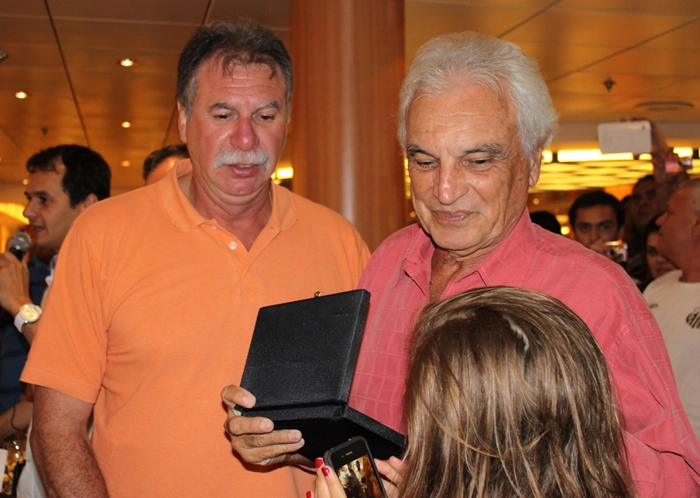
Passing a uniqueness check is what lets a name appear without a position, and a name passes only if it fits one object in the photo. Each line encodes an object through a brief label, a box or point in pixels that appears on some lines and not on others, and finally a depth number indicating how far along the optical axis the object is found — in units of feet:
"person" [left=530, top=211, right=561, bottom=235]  15.65
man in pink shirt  4.26
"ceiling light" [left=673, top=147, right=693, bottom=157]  36.14
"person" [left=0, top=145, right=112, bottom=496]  11.60
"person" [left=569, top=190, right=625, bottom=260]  16.60
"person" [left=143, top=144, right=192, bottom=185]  10.78
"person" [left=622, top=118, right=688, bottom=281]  15.01
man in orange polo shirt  5.68
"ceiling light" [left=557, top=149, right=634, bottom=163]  36.70
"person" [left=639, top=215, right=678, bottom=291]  14.35
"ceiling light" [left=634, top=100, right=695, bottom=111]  29.73
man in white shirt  10.26
